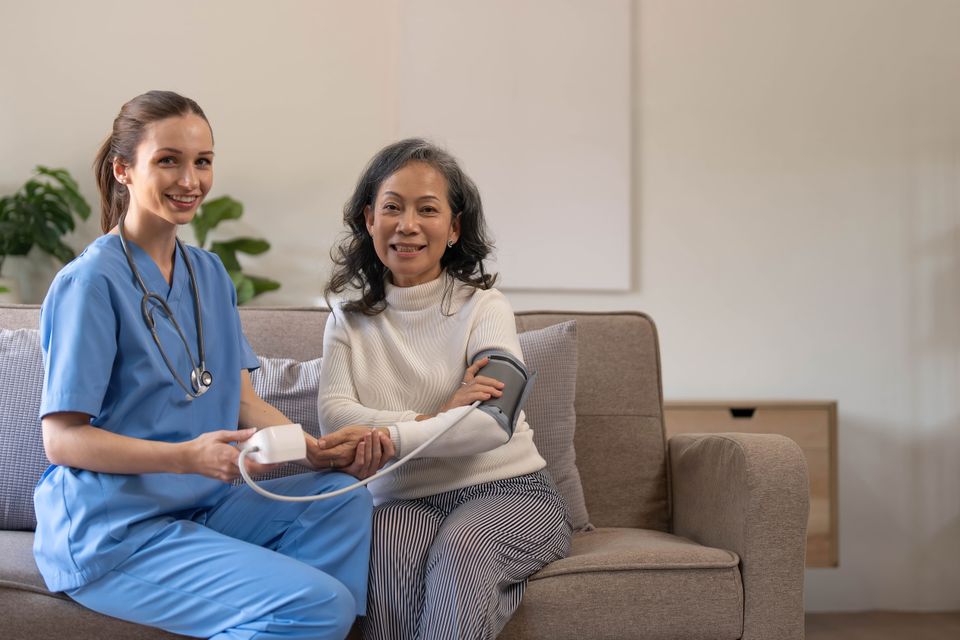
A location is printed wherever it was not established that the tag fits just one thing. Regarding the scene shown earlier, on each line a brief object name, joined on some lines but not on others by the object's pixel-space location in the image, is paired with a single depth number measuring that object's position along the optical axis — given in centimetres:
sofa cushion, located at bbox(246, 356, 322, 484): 203
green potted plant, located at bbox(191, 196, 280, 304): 311
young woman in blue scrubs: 136
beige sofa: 154
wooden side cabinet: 296
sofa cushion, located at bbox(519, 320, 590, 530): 201
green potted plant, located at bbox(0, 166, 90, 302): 307
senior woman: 154
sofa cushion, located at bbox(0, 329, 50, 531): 191
